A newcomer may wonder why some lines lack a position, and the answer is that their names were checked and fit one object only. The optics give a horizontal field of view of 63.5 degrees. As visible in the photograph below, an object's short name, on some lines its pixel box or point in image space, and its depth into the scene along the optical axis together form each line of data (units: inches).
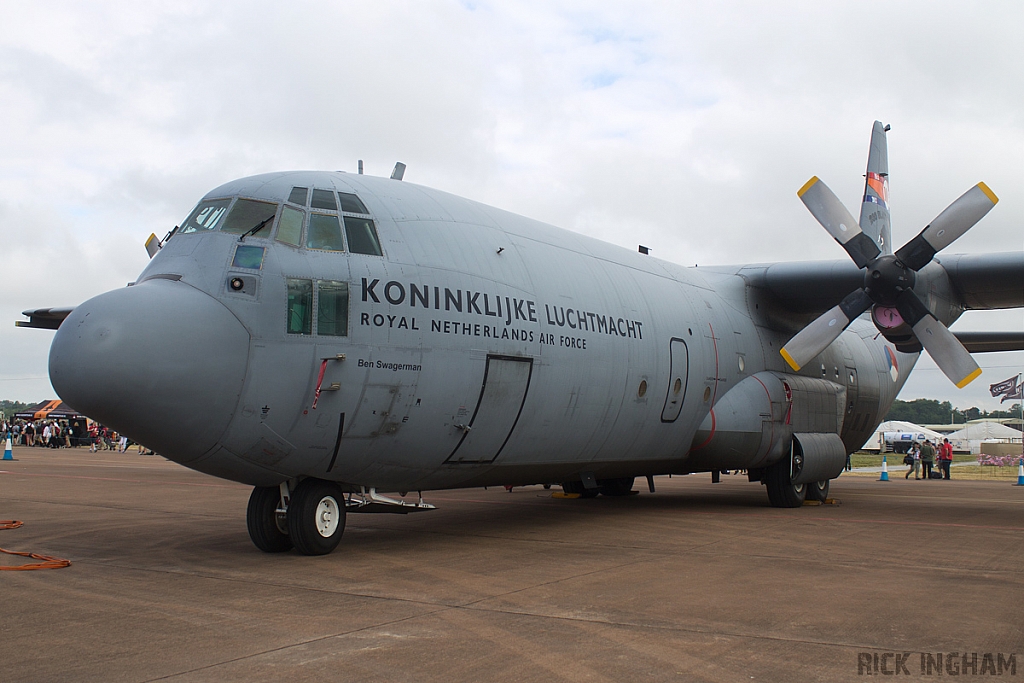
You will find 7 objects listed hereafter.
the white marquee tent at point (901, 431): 2295.8
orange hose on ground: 313.6
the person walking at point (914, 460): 1228.5
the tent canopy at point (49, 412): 2121.1
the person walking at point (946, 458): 1149.1
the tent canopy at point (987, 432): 2369.6
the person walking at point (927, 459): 1151.6
